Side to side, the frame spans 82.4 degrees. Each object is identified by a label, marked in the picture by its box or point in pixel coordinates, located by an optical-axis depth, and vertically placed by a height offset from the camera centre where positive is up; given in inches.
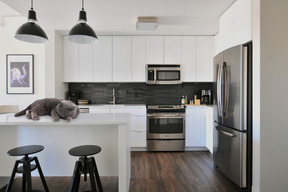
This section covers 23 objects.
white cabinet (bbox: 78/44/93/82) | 150.4 +29.3
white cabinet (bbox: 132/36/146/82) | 150.0 +34.7
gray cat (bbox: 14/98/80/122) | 67.8 -6.3
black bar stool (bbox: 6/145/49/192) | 64.2 -27.3
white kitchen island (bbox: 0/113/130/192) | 81.5 -23.5
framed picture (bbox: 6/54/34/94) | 151.1 +20.1
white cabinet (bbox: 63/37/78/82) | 150.3 +31.0
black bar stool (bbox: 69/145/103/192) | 63.6 -28.3
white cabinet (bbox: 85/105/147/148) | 138.8 -20.4
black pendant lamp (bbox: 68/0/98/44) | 70.9 +28.0
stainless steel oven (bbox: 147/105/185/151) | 137.7 -27.0
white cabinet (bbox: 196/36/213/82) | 149.5 +35.6
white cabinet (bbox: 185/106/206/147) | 139.0 -27.1
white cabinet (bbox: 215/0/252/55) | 81.1 +39.2
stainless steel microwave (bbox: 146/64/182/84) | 146.9 +18.9
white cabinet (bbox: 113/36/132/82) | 150.2 +33.4
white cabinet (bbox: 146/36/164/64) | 149.9 +42.9
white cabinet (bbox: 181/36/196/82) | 149.6 +37.4
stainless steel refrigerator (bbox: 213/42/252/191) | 78.3 -9.0
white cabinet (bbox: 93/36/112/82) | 150.4 +32.0
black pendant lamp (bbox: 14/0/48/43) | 68.5 +27.2
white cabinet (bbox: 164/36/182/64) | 149.7 +41.9
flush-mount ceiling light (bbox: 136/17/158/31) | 115.3 +51.4
